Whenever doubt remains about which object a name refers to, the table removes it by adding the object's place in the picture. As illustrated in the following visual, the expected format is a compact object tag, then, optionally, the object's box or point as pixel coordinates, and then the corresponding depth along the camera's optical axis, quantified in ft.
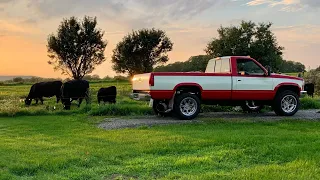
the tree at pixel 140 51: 164.86
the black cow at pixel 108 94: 63.52
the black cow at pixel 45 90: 70.79
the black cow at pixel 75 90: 63.10
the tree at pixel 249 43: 138.41
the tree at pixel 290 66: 155.94
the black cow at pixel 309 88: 77.11
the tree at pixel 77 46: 139.03
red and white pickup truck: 42.68
